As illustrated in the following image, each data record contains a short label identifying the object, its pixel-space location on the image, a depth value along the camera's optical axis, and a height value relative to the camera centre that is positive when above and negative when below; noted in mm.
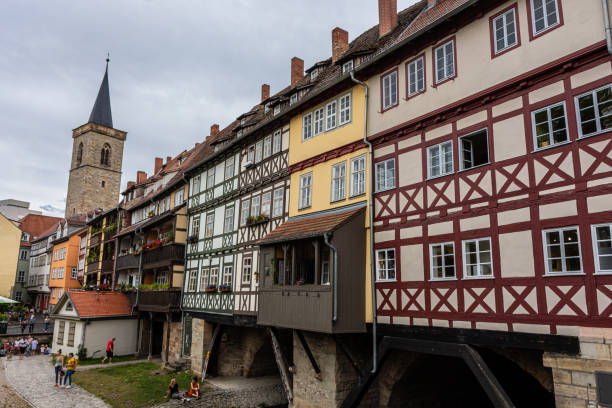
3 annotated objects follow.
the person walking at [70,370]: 21781 -3920
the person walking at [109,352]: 29250 -4091
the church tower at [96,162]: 68875 +19519
